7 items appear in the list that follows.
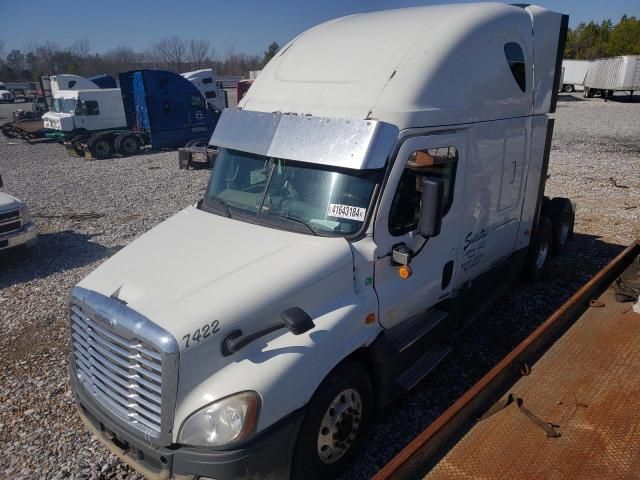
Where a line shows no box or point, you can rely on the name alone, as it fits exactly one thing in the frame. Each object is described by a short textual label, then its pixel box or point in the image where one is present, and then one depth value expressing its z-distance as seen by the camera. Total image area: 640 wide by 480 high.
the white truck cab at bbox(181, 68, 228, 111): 24.98
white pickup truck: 8.04
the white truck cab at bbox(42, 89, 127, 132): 22.00
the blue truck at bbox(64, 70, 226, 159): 20.45
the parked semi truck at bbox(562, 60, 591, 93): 45.25
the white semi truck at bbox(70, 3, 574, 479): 2.98
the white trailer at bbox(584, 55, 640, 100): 36.91
